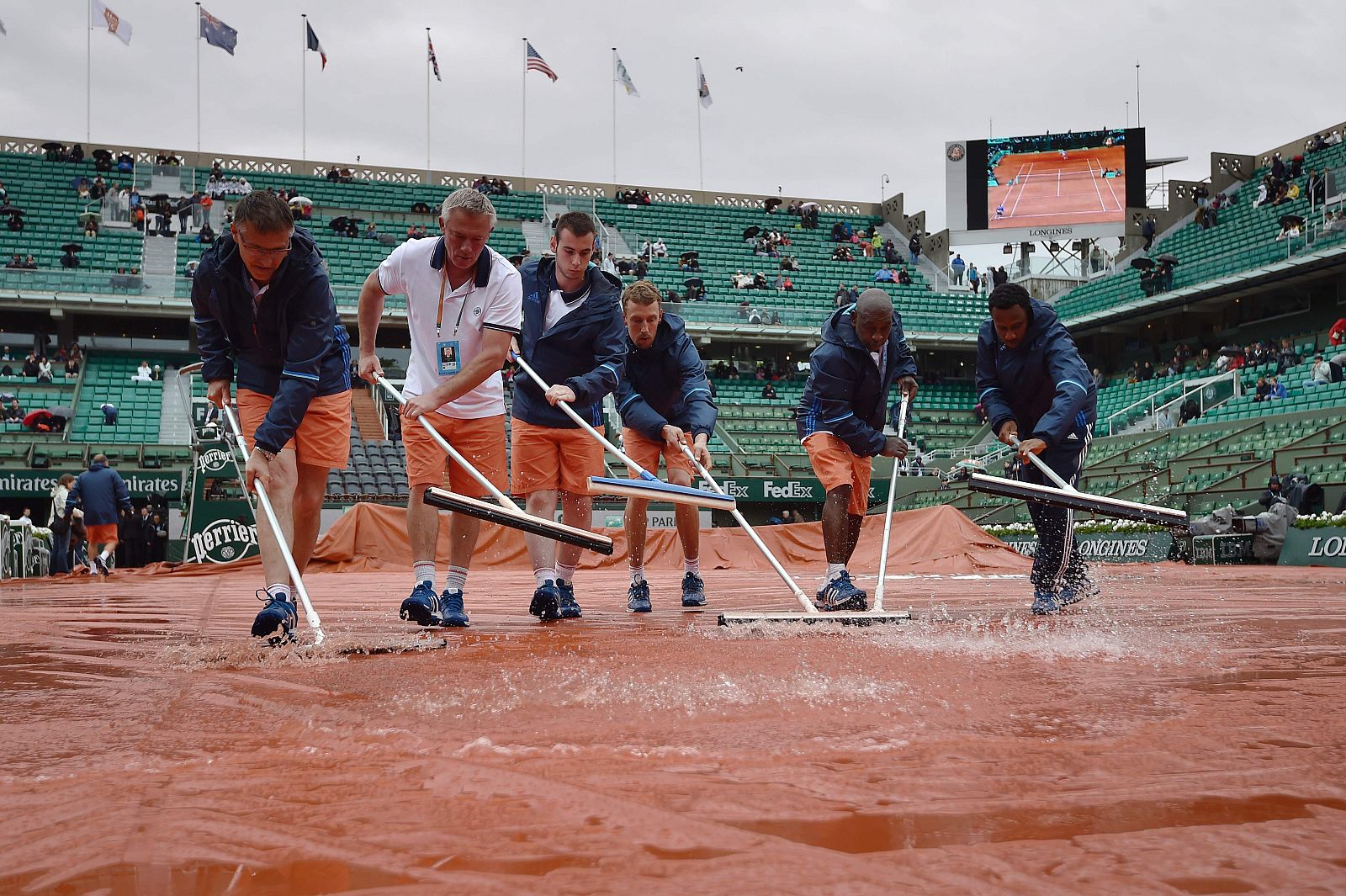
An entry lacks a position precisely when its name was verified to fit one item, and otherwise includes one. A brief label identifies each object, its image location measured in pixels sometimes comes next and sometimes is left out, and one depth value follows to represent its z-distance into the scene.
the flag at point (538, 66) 30.81
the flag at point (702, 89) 34.97
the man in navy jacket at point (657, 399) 5.84
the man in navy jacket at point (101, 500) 12.41
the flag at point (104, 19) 28.39
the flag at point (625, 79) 34.62
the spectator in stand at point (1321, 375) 19.39
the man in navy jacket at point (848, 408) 5.25
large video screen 32.47
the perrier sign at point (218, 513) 15.63
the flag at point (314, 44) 31.66
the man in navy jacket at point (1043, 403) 5.00
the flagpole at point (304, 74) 32.38
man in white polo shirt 4.46
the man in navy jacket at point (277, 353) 3.63
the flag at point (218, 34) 29.47
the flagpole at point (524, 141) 34.84
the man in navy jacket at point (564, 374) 5.01
